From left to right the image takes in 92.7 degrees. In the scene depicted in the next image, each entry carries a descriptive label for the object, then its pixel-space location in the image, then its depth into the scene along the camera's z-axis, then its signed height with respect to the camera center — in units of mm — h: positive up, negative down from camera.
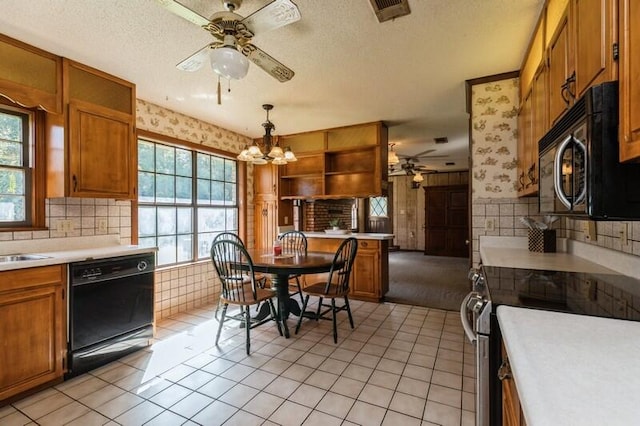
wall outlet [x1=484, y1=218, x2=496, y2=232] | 2792 -122
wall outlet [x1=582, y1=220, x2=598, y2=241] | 1956 -125
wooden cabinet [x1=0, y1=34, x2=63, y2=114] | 2125 +1008
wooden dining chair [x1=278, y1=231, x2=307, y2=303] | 3809 -399
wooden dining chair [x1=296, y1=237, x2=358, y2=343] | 2914 -751
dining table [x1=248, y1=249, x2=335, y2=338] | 2725 -498
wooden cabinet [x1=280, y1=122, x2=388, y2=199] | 4203 +720
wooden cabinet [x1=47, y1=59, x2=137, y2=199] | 2416 +616
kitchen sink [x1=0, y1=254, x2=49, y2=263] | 2201 -328
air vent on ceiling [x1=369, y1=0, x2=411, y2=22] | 1765 +1211
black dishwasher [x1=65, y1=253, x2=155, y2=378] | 2203 -763
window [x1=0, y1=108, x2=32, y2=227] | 2340 +345
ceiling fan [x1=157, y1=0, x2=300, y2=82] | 1496 +994
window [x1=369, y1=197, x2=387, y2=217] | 9297 +149
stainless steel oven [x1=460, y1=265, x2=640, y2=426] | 1095 -344
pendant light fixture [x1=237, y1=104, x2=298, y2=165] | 3078 +610
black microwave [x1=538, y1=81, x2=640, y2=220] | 904 +144
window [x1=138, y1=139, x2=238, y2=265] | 3494 +159
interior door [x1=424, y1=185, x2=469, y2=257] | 7938 -225
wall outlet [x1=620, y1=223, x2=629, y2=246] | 1553 -115
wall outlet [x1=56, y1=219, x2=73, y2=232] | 2570 -108
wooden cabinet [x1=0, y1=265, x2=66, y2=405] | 1886 -758
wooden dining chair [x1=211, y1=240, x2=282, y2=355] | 2688 -640
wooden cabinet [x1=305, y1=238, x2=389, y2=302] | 3969 -795
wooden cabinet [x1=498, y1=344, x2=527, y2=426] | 825 -564
